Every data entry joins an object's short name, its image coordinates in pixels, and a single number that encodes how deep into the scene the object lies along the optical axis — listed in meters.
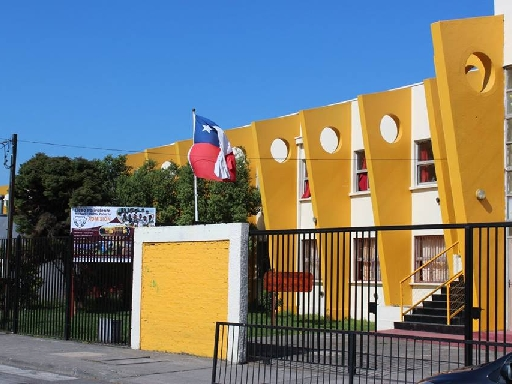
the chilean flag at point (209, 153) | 23.56
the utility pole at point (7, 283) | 22.28
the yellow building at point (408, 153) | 20.64
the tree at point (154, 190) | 33.66
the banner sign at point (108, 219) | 32.59
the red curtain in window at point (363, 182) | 27.44
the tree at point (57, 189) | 38.50
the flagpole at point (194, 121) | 23.97
